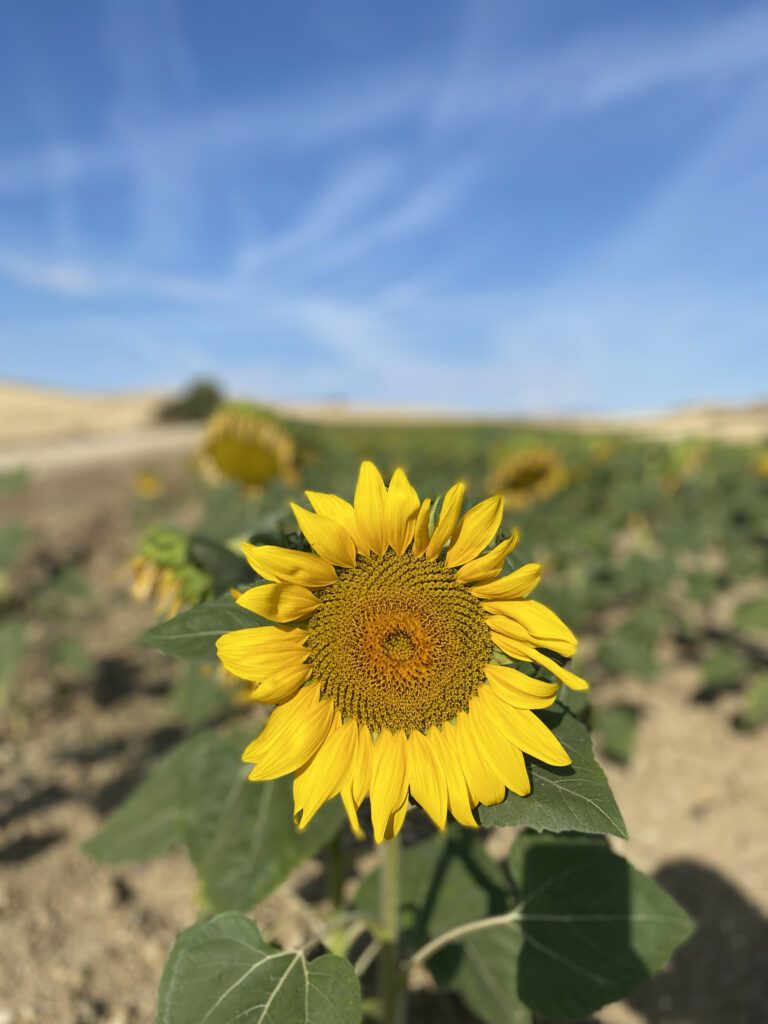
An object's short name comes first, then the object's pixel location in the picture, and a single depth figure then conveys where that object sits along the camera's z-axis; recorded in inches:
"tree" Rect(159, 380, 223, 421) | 1571.1
